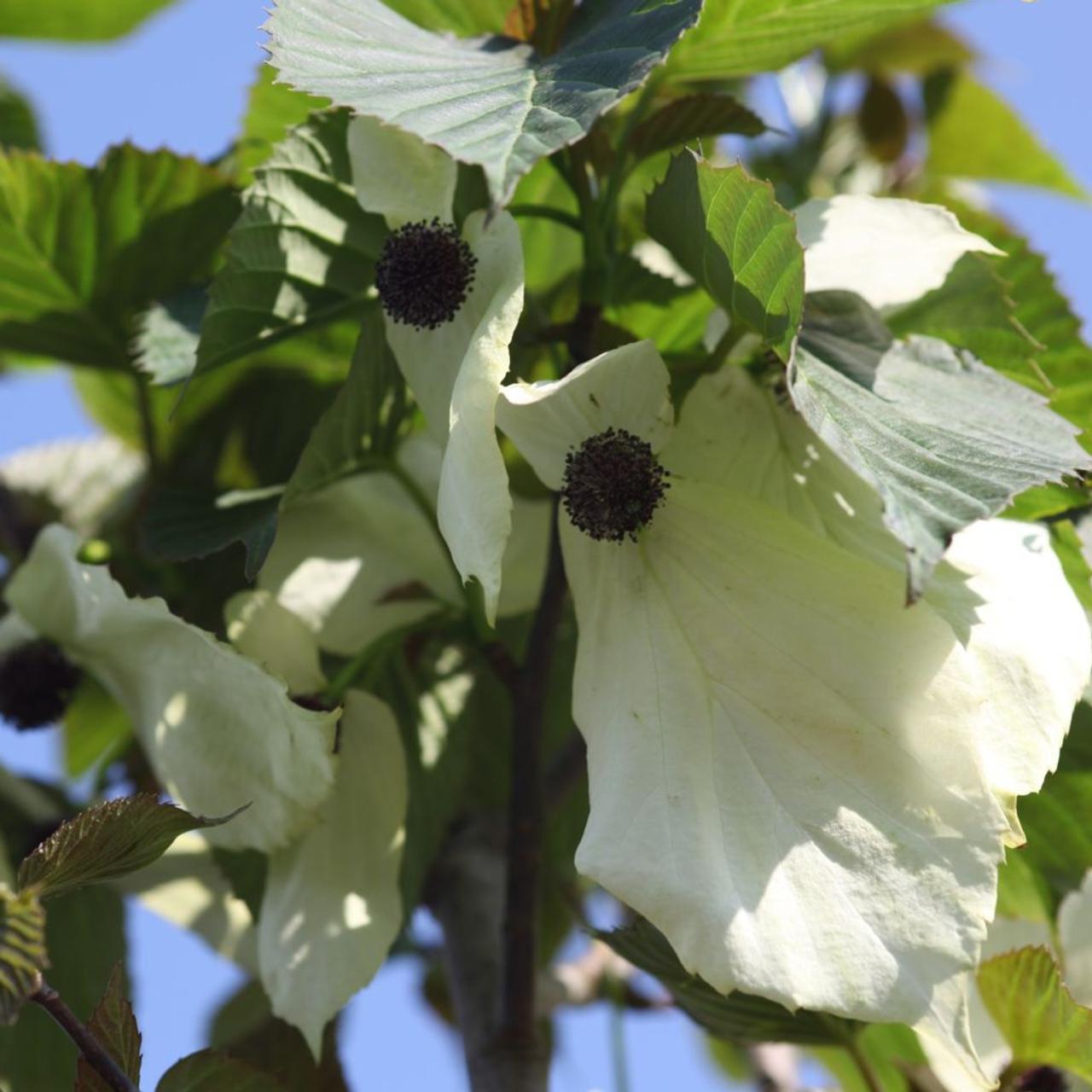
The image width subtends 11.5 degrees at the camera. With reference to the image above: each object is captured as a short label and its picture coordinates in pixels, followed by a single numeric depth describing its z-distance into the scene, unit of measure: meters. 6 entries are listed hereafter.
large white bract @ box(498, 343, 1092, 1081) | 0.93
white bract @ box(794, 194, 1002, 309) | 1.01
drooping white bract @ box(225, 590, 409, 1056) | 1.01
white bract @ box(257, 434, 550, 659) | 1.07
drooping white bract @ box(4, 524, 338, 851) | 0.99
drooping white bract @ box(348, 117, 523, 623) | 0.92
